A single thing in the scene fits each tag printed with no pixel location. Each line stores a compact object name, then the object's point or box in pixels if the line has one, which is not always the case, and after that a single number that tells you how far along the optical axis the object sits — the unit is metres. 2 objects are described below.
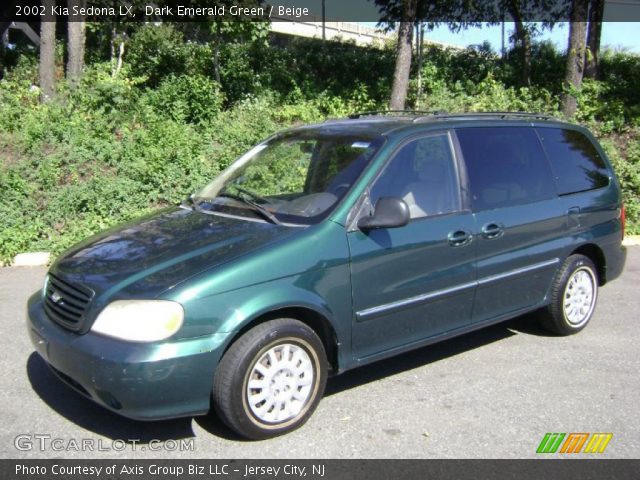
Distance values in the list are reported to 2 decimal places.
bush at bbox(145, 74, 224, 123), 12.11
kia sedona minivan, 3.35
